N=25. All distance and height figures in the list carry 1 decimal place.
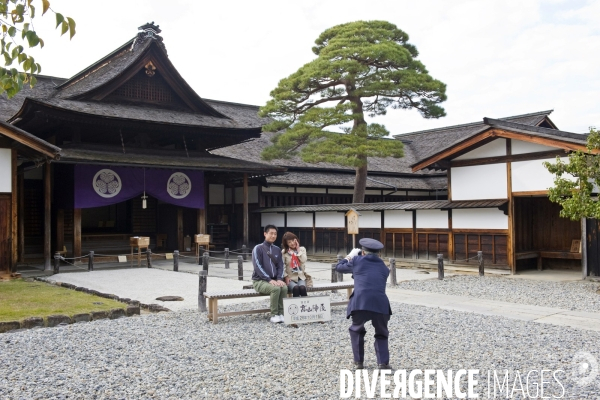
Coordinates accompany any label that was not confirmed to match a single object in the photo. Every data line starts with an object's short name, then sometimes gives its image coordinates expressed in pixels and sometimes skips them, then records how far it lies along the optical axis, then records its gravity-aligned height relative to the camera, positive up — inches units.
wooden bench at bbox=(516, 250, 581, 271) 630.5 -49.0
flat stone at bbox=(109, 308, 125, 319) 366.7 -63.9
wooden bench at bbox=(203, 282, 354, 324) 341.1 -50.8
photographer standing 230.4 -37.4
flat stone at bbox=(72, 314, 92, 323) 350.0 -63.7
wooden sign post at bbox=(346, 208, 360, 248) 670.5 -4.6
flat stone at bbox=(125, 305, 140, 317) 375.6 -63.5
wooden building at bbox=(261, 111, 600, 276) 588.7 +6.8
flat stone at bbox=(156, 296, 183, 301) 440.1 -64.8
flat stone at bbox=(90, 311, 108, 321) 358.9 -63.4
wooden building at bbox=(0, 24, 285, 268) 702.5 +91.6
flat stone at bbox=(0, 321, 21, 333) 322.3 -63.0
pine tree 845.8 +210.7
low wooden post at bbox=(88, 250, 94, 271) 661.0 -49.8
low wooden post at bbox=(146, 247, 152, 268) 713.0 -49.7
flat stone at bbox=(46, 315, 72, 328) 340.6 -63.2
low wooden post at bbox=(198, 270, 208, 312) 381.4 -51.4
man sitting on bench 339.9 -36.0
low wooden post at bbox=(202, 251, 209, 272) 586.6 -44.3
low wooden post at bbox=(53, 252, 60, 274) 624.8 -47.6
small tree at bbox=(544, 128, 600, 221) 471.2 +29.9
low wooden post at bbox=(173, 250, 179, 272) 672.4 -51.4
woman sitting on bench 350.3 -29.5
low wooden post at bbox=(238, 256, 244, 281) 583.2 -53.5
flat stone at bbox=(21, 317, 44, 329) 332.2 -62.9
